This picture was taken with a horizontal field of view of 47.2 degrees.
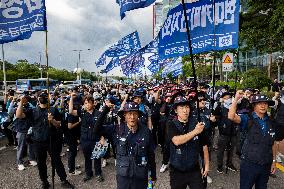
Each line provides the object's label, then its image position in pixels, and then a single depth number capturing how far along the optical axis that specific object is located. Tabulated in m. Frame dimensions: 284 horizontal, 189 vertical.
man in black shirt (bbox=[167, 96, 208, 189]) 4.15
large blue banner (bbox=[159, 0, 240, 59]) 6.35
